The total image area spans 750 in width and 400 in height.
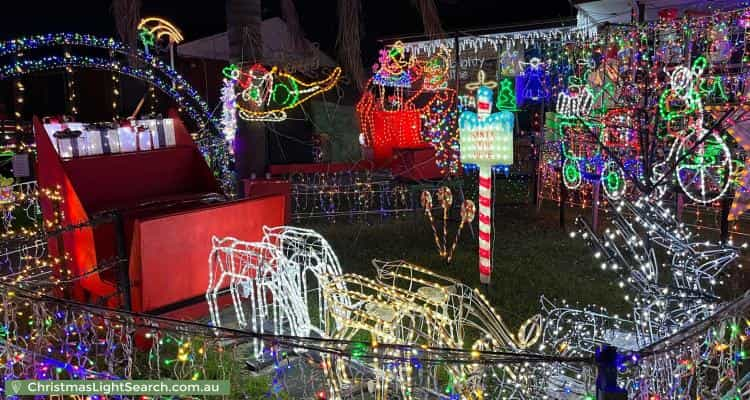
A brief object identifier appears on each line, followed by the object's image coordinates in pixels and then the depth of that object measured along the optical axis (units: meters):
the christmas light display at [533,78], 13.11
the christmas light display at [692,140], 8.95
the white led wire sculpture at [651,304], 4.96
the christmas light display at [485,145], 7.24
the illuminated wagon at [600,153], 10.23
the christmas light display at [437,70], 15.40
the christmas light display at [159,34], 9.73
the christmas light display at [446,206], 8.49
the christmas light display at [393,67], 14.20
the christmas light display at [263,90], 9.66
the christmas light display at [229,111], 10.29
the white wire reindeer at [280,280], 5.14
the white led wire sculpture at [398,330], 3.83
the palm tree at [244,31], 9.73
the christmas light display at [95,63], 6.63
